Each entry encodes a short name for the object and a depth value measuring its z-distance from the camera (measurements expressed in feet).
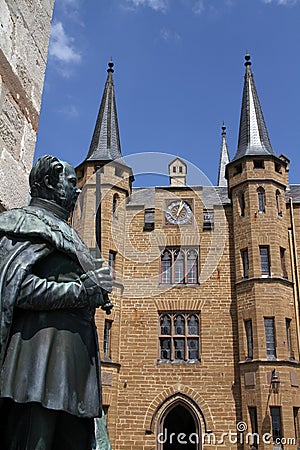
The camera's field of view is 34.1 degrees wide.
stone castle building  46.75
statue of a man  5.25
